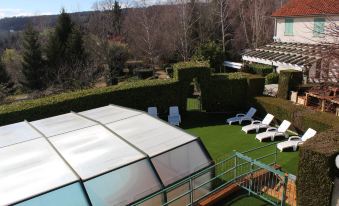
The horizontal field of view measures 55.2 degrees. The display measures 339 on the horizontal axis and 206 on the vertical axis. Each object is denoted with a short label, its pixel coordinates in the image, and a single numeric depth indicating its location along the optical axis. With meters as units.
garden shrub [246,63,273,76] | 31.16
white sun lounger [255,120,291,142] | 15.52
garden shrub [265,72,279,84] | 28.06
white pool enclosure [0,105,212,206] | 8.09
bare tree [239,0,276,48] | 40.38
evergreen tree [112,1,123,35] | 53.16
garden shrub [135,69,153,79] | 37.25
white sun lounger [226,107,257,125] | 18.28
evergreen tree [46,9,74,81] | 38.69
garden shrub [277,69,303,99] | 19.05
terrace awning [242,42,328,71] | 23.67
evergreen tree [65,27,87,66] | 38.34
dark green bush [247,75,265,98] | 19.98
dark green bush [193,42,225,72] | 34.88
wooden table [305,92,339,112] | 16.31
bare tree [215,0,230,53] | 39.17
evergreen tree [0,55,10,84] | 36.88
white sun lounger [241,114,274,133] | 16.70
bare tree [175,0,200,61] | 37.69
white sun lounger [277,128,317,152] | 14.01
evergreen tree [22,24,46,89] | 38.50
